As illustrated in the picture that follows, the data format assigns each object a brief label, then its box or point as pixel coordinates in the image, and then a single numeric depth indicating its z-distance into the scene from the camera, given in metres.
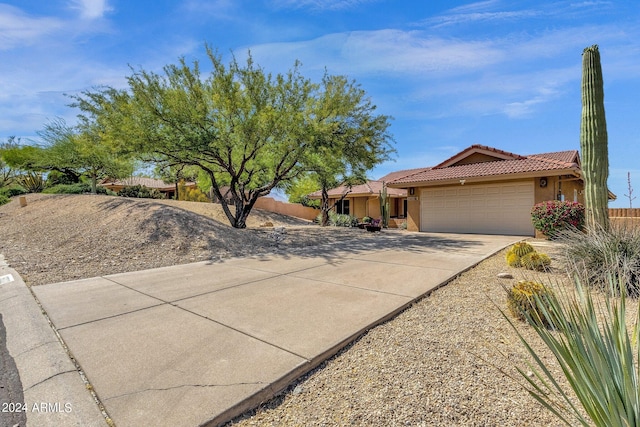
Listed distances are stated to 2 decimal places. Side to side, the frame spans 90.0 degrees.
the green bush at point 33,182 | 21.20
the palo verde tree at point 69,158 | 18.16
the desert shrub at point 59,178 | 22.53
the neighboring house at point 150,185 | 34.53
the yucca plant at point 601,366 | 1.58
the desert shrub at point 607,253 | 5.12
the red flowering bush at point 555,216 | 11.30
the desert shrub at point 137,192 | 21.10
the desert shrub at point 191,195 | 27.69
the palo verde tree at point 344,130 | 11.92
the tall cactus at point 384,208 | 21.19
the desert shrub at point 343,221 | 21.46
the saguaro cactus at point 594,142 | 6.72
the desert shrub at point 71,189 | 19.11
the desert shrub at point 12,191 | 19.56
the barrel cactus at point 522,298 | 4.11
